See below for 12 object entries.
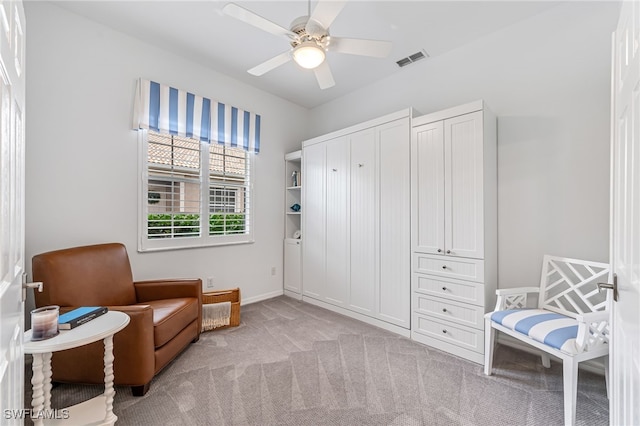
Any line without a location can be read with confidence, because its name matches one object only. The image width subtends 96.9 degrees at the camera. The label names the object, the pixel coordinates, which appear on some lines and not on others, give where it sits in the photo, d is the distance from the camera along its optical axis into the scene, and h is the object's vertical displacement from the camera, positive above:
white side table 1.35 -0.80
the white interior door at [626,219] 0.85 -0.01
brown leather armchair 1.84 -0.76
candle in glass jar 1.37 -0.55
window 2.96 +0.22
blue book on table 1.47 -0.58
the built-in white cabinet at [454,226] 2.34 -0.11
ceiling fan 1.68 +1.17
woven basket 3.00 -0.93
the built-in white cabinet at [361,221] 2.88 -0.10
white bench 1.60 -0.72
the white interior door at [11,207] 0.79 +0.01
